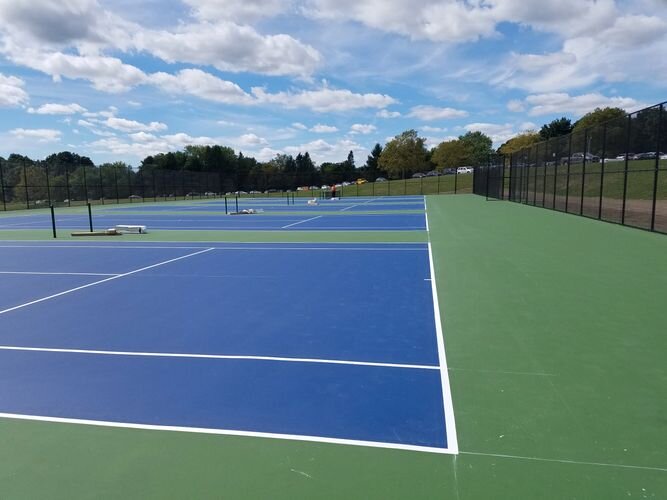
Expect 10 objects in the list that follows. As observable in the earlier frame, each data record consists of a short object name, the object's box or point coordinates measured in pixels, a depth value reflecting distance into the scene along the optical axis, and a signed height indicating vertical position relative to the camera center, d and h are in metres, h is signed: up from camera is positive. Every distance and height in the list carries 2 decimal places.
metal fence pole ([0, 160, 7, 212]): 34.61 +0.17
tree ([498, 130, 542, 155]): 102.12 +10.04
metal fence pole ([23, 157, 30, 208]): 36.38 +0.45
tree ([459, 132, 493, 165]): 102.56 +10.00
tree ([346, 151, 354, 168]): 155.07 +10.09
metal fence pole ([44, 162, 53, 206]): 37.53 +0.80
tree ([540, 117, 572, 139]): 107.12 +13.07
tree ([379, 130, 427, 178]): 89.56 +6.23
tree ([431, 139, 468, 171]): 92.49 +6.48
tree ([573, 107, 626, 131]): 82.46 +12.35
